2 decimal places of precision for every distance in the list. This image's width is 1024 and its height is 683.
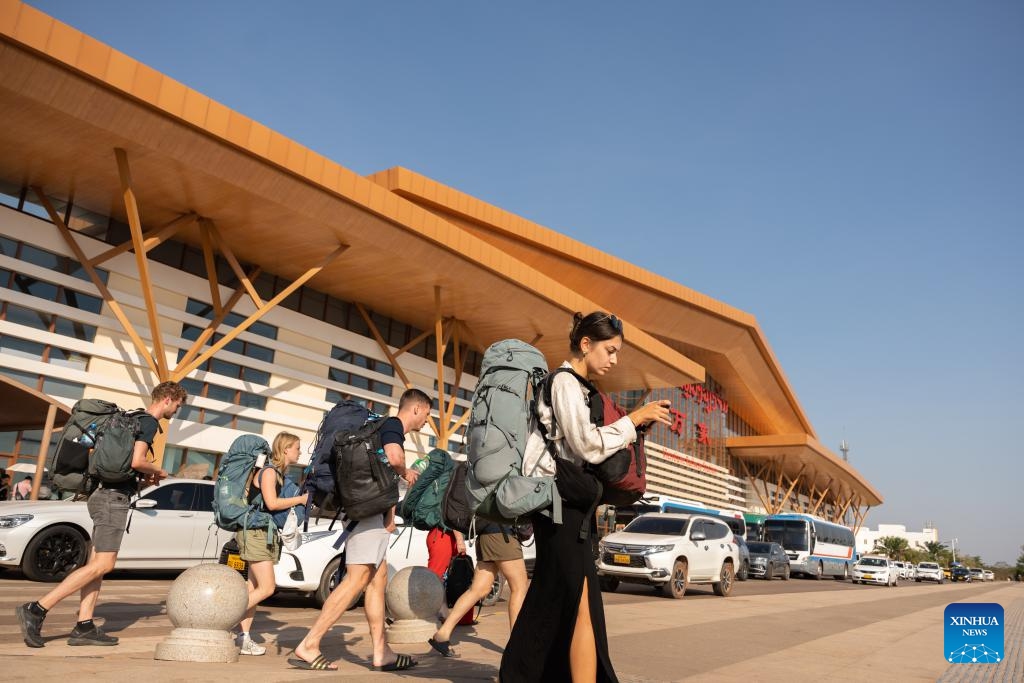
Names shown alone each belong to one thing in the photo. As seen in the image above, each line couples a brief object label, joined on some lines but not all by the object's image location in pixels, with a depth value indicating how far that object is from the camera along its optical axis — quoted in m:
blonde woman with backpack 5.65
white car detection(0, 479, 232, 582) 9.98
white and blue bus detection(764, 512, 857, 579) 36.97
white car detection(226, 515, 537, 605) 9.09
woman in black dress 3.22
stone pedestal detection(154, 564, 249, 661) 4.91
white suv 14.73
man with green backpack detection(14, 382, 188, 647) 5.08
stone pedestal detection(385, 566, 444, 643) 6.24
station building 14.03
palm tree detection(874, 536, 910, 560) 108.14
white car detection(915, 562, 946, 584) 58.62
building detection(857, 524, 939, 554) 170.57
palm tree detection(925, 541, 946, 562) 127.29
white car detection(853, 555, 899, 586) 36.84
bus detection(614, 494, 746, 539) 28.16
